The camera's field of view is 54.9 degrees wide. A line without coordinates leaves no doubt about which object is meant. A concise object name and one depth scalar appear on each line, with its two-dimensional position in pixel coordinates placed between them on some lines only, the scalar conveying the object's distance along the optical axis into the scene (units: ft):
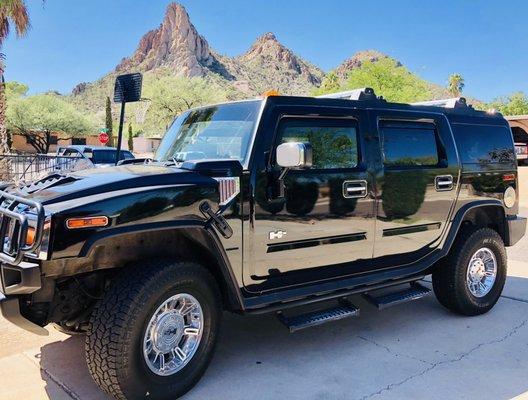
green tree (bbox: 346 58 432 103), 134.51
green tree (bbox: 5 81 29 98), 162.11
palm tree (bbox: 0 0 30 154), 50.09
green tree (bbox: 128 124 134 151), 156.87
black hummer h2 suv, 9.88
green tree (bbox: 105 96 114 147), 148.05
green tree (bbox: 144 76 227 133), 153.07
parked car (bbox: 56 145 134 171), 52.66
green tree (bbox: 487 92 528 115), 220.84
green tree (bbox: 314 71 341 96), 204.26
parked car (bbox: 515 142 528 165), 87.20
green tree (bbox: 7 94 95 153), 136.56
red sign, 83.16
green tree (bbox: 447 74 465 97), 277.21
